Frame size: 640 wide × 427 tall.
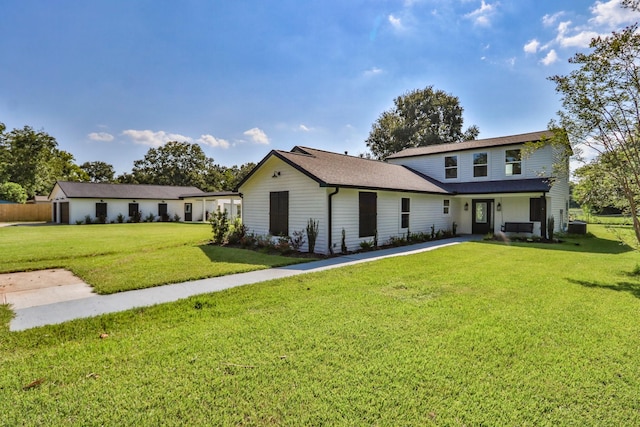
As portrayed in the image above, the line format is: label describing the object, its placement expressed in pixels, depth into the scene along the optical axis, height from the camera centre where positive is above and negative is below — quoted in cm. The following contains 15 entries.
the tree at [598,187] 830 +59
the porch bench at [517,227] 1583 -89
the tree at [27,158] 3762 +660
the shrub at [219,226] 1381 -68
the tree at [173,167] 5253 +744
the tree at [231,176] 5444 +617
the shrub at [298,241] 1145 -112
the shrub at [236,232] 1362 -94
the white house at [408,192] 1134 +77
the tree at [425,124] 3794 +1063
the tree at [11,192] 3572 +223
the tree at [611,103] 735 +264
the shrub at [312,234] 1098 -82
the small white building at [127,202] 2778 +87
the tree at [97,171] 6650 +856
